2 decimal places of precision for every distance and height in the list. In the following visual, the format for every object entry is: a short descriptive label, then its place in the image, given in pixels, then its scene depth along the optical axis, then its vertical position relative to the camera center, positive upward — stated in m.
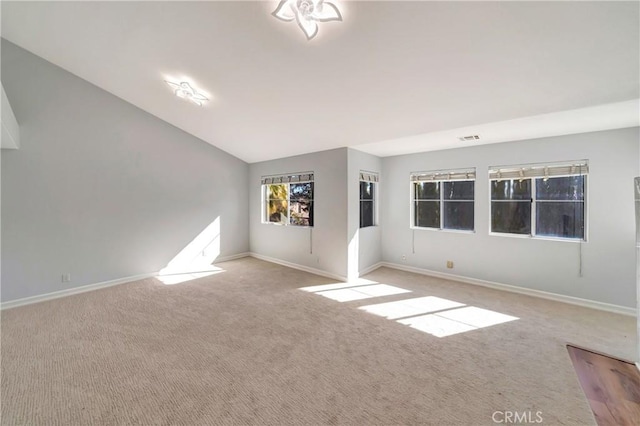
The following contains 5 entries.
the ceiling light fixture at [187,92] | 3.61 +1.86
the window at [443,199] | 4.48 +0.22
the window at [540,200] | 3.55 +0.17
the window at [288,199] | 5.25 +0.27
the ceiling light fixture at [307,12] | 2.06 +1.76
